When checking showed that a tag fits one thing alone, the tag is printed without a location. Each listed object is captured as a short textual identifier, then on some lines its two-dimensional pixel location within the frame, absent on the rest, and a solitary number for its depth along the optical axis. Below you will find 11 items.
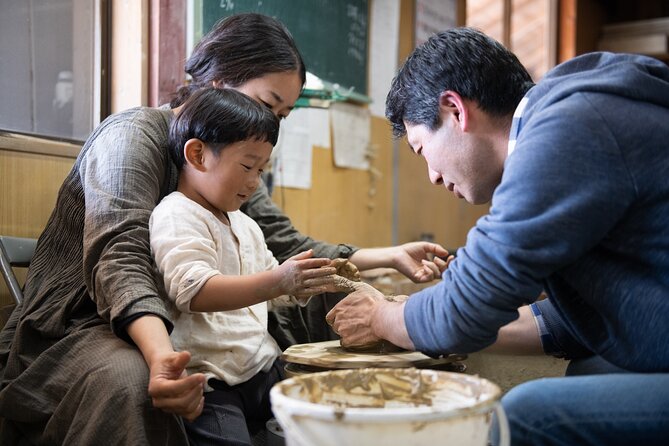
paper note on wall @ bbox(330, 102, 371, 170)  4.30
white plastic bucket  1.09
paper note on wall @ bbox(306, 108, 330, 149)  4.06
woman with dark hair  1.58
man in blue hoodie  1.36
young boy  1.75
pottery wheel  1.71
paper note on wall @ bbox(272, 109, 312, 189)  3.79
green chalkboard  3.71
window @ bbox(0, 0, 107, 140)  2.67
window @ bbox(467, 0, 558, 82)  7.25
